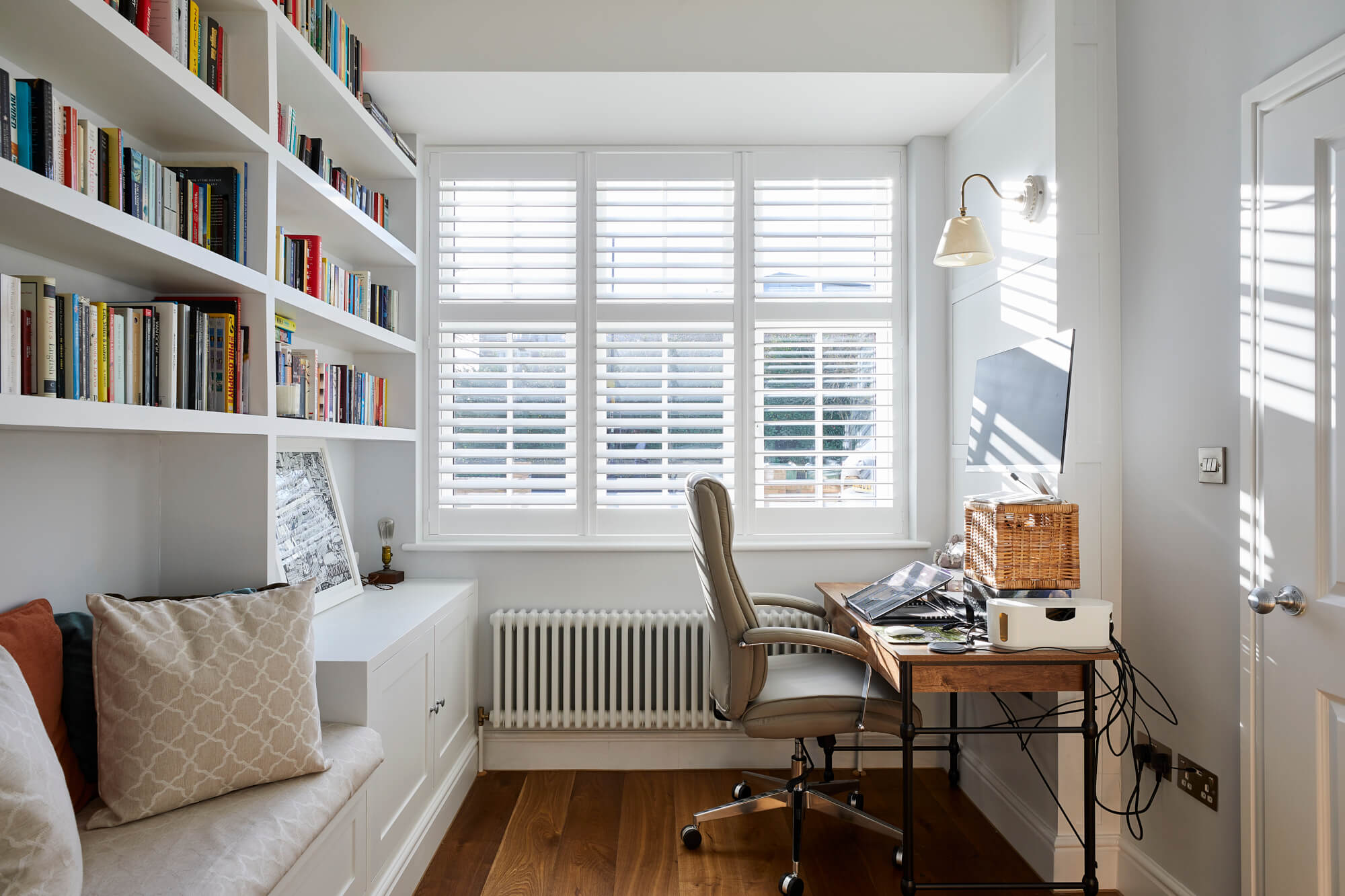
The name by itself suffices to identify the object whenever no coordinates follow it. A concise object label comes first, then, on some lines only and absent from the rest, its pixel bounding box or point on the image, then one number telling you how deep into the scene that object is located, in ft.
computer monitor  6.91
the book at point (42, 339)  4.10
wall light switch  5.79
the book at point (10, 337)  3.87
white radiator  9.23
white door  4.88
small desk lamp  9.12
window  9.98
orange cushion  4.40
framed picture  7.48
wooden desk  5.99
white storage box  5.99
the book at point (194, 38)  5.32
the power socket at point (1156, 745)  6.45
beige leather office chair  6.98
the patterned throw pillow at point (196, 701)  4.38
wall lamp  7.32
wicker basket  6.16
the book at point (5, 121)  3.82
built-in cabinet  5.95
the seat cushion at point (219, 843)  3.77
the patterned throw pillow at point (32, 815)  3.10
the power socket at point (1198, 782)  5.92
